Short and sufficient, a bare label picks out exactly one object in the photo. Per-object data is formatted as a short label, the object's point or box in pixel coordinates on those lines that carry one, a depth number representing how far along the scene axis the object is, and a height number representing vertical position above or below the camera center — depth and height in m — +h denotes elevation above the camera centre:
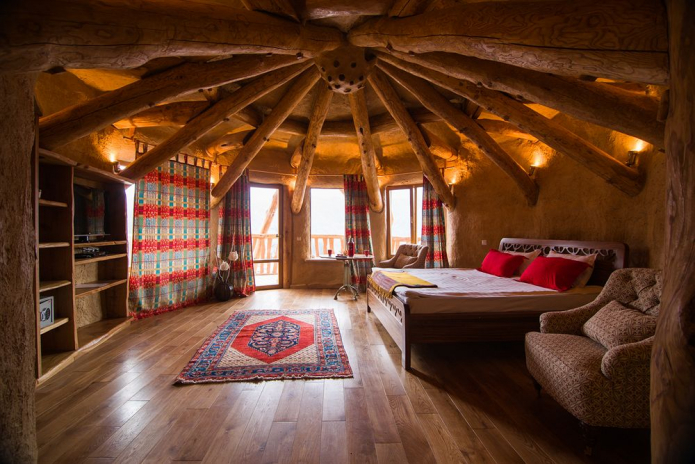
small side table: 5.57 -0.89
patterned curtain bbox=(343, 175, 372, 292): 6.54 +0.25
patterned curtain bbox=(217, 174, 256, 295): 5.78 +0.07
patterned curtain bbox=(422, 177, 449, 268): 5.85 +0.03
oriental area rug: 2.62 -1.23
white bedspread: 2.81 -0.65
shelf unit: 2.72 -0.29
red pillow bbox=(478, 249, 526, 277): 4.12 -0.47
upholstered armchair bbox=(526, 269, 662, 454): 1.65 -0.79
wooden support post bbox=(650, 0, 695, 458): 1.02 -0.19
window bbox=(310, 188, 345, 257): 7.09 +0.30
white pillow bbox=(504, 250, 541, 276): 4.09 -0.40
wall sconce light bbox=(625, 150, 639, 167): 3.00 +0.73
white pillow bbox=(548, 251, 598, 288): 3.18 -0.44
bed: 2.79 -0.76
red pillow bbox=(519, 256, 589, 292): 3.12 -0.46
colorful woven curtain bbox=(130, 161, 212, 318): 4.43 -0.10
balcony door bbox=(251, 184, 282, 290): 6.44 -0.18
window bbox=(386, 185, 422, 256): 6.52 +0.37
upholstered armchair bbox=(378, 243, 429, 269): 5.20 -0.47
